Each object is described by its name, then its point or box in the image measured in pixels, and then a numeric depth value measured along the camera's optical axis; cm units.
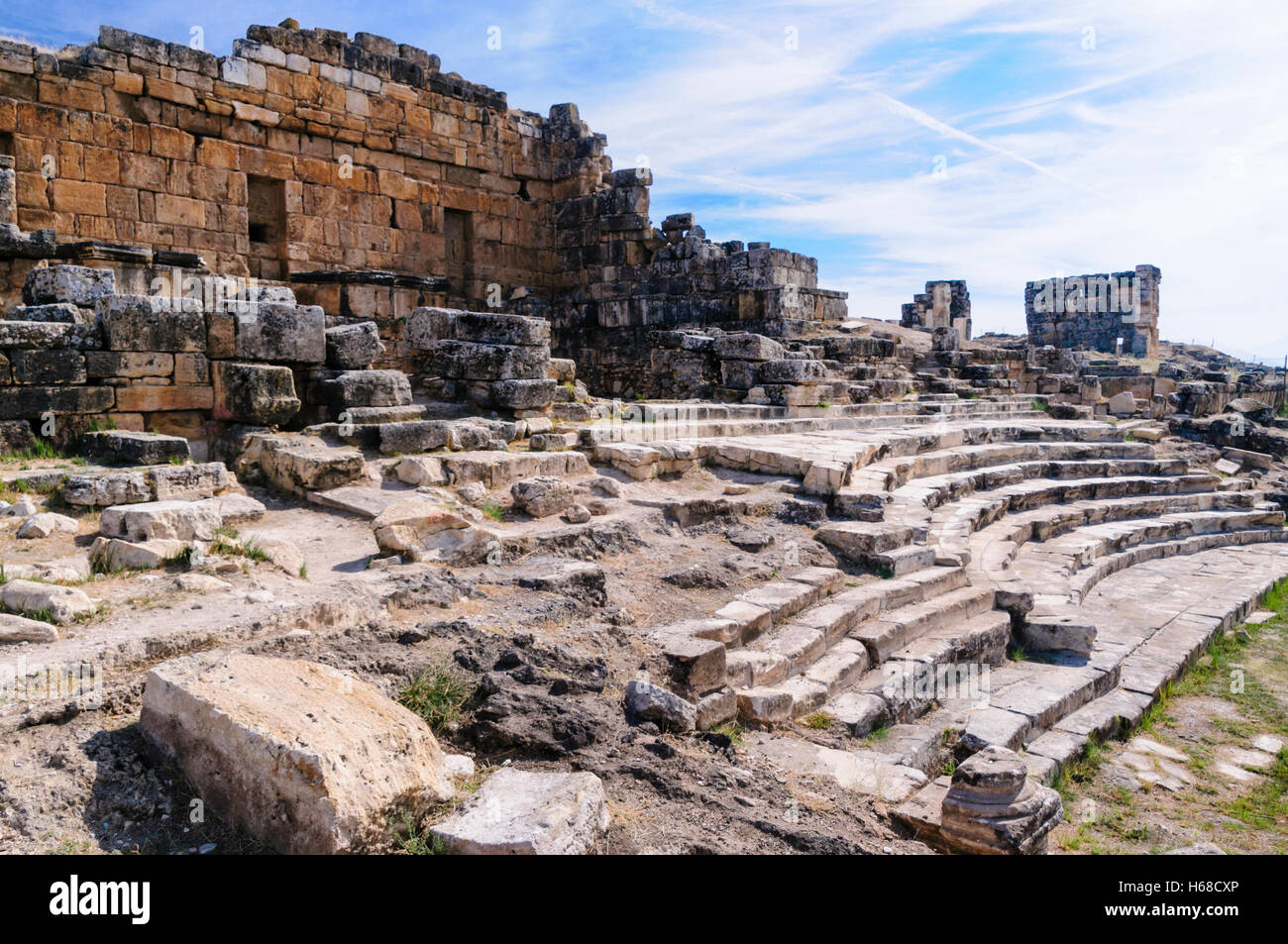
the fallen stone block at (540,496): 631
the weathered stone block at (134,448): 602
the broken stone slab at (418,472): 654
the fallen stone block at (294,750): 254
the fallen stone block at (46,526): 478
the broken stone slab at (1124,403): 1938
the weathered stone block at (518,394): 854
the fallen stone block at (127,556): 444
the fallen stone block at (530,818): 254
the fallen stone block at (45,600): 362
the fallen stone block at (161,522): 468
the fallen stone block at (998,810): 351
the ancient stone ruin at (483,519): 300
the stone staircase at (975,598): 494
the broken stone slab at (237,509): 552
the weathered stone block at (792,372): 1223
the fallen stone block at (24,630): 336
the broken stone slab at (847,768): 395
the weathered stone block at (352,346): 779
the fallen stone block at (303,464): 621
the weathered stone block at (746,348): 1263
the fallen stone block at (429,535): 506
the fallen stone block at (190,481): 557
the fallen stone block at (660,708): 384
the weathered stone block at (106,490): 527
